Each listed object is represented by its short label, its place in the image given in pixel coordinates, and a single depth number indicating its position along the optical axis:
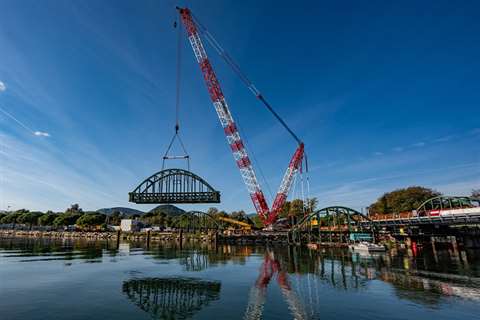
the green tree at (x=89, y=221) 162.50
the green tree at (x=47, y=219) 170.62
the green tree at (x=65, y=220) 169.12
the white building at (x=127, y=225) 146.12
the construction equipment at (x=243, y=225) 121.56
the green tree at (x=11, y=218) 176.12
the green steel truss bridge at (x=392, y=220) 66.25
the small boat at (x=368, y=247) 69.12
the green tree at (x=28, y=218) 174.75
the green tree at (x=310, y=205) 137.95
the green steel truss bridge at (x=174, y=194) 76.06
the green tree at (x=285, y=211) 148.75
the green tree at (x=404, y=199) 115.94
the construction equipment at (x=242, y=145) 86.88
